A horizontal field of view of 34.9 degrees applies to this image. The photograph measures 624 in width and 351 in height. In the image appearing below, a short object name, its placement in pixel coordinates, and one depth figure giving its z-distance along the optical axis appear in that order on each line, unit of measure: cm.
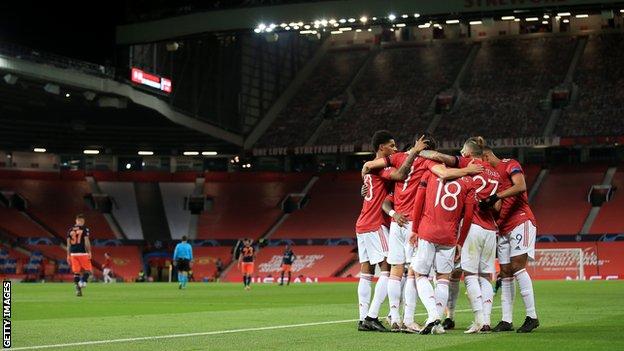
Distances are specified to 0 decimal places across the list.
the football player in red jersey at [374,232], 1420
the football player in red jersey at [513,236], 1417
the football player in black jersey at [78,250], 2997
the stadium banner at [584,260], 5306
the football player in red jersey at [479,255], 1373
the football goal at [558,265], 5331
